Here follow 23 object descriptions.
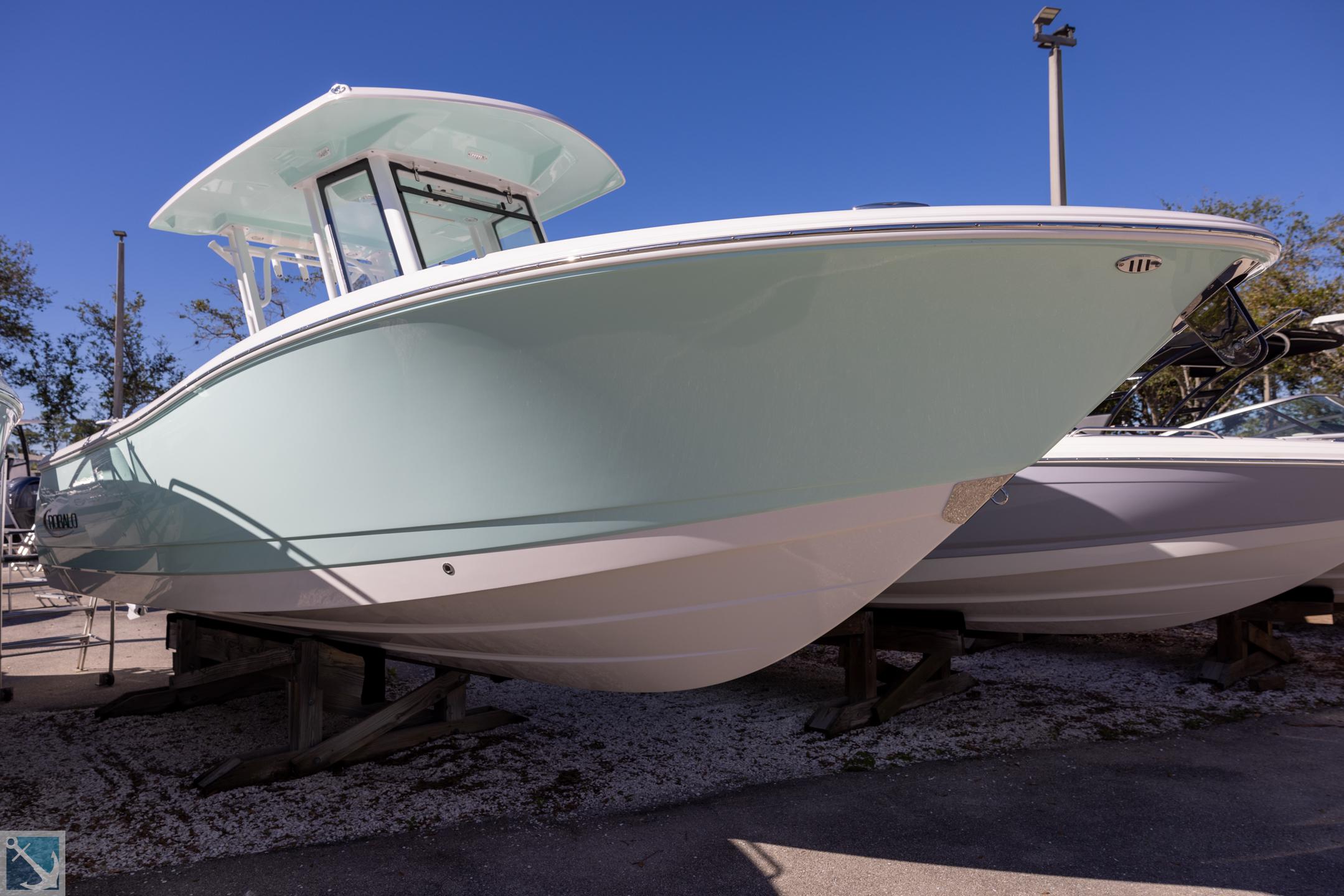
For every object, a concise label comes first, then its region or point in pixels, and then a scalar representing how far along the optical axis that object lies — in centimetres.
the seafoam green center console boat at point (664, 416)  231
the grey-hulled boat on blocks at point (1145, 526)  418
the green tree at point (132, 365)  1984
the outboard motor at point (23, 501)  713
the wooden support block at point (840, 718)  405
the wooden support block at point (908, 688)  425
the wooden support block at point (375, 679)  399
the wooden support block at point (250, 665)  365
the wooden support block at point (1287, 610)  507
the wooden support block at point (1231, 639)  516
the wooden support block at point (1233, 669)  502
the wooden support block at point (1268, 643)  527
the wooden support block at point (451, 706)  397
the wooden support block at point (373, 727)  349
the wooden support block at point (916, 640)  445
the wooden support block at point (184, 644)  458
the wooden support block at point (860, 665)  427
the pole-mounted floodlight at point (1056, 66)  669
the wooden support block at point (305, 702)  355
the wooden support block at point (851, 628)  419
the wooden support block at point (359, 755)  330
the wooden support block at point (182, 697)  453
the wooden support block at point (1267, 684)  493
